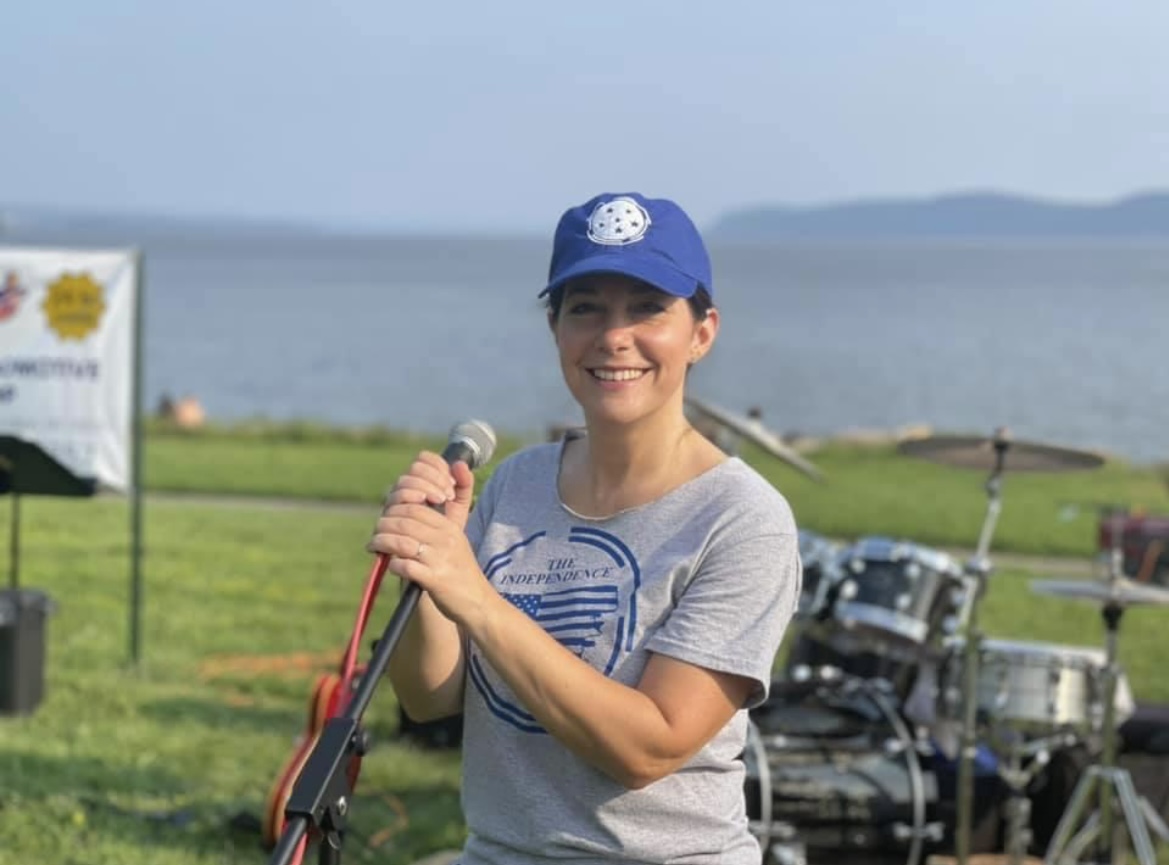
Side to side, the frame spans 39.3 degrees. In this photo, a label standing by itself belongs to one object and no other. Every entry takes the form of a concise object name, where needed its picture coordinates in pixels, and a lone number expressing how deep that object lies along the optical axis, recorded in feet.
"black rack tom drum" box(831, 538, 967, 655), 21.81
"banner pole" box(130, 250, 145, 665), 28.30
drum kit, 19.30
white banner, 27.43
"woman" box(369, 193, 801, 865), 7.52
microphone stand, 6.46
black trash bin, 25.00
